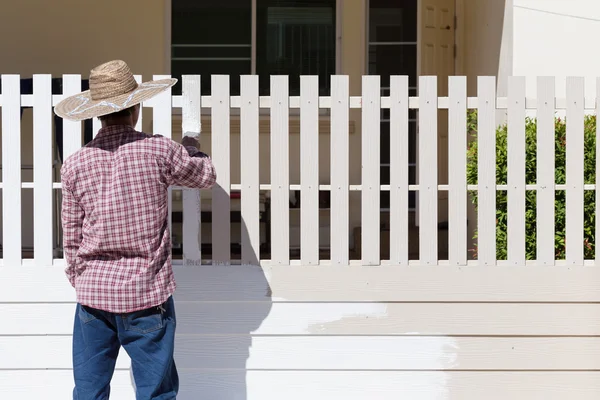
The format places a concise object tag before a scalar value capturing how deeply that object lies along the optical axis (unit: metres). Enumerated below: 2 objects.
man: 3.59
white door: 9.03
